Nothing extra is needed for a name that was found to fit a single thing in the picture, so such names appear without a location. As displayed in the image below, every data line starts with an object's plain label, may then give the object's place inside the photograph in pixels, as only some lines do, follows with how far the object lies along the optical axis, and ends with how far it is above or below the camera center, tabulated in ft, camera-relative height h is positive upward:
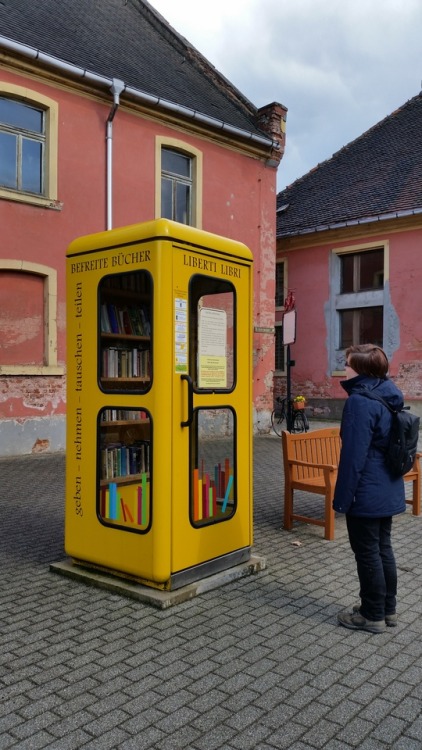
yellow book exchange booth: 14.02 -0.70
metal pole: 51.14 -3.37
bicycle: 51.70 -4.15
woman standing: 12.41 -2.21
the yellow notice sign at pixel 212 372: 15.39 -0.06
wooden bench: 20.03 -3.31
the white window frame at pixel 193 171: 46.16 +14.59
